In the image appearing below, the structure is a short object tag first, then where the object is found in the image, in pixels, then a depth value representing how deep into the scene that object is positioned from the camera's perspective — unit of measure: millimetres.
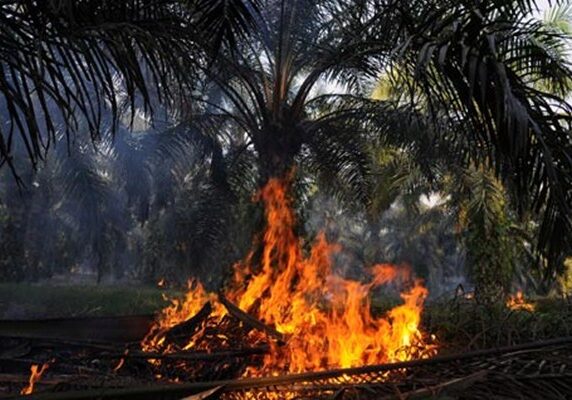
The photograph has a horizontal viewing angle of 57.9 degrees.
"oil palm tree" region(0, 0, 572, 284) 3037
